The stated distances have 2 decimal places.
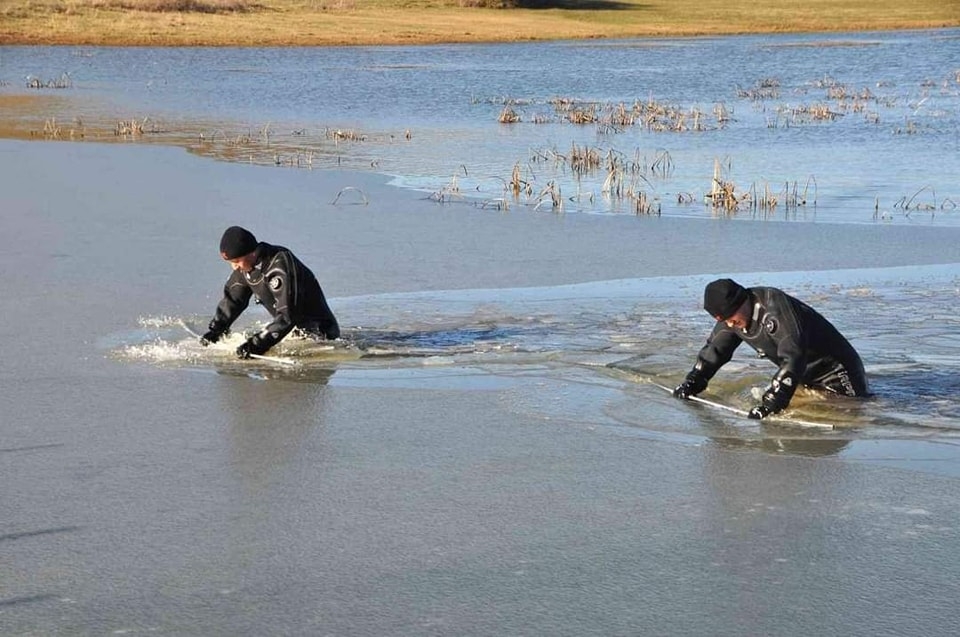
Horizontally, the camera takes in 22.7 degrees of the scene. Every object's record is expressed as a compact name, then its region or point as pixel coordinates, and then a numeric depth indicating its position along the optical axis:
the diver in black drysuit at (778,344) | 11.75
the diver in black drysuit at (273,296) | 13.74
